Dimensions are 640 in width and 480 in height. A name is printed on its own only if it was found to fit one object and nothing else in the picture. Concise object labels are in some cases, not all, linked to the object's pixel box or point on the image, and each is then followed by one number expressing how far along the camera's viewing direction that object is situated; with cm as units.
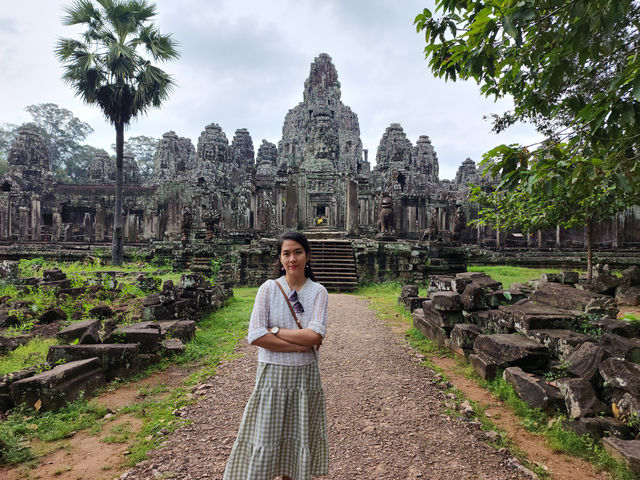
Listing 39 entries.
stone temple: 1905
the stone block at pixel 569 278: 699
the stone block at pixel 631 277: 791
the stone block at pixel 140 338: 477
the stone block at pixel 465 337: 500
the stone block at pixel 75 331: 472
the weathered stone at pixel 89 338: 445
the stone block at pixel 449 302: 564
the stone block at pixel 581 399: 293
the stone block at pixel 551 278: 722
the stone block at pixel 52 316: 625
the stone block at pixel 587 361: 322
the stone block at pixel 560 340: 376
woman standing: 192
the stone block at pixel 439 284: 768
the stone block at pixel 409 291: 887
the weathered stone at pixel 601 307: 460
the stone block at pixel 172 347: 508
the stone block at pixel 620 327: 403
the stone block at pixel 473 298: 564
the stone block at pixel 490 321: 485
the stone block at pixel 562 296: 514
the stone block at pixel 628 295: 736
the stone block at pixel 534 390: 321
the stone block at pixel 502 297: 591
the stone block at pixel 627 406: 271
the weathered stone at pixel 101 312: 650
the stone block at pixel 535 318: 434
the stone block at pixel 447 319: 573
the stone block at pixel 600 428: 270
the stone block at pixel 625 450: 238
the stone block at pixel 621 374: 285
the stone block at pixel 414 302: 813
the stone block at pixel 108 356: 405
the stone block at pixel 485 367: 417
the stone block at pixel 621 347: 333
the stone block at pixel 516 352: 391
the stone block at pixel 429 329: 575
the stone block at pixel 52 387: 331
